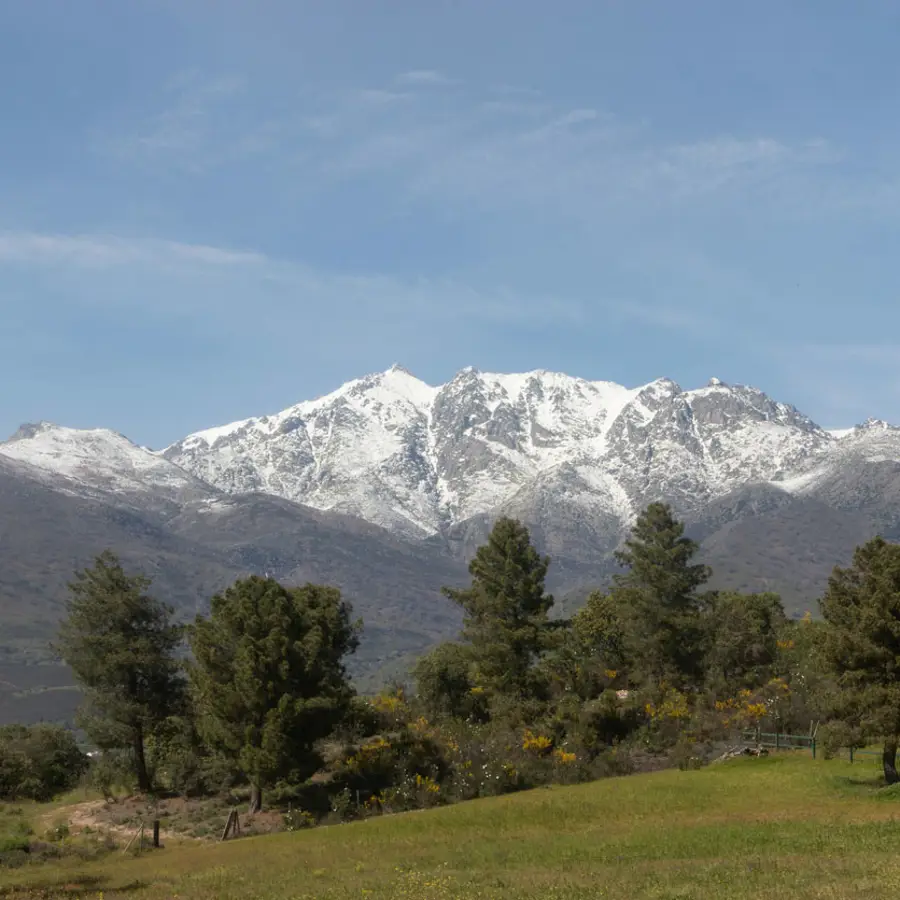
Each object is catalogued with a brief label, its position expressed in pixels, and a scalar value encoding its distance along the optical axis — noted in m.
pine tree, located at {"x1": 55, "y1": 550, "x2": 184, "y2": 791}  59.56
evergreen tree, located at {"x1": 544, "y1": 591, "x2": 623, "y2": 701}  68.62
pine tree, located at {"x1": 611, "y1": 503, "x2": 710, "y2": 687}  68.75
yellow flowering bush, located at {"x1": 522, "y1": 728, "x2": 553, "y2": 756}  56.59
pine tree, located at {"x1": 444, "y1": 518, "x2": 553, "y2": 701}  66.00
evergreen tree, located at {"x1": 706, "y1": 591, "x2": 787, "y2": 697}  68.00
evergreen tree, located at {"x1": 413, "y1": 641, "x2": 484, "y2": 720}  68.81
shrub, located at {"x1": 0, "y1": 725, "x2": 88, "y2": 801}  66.75
